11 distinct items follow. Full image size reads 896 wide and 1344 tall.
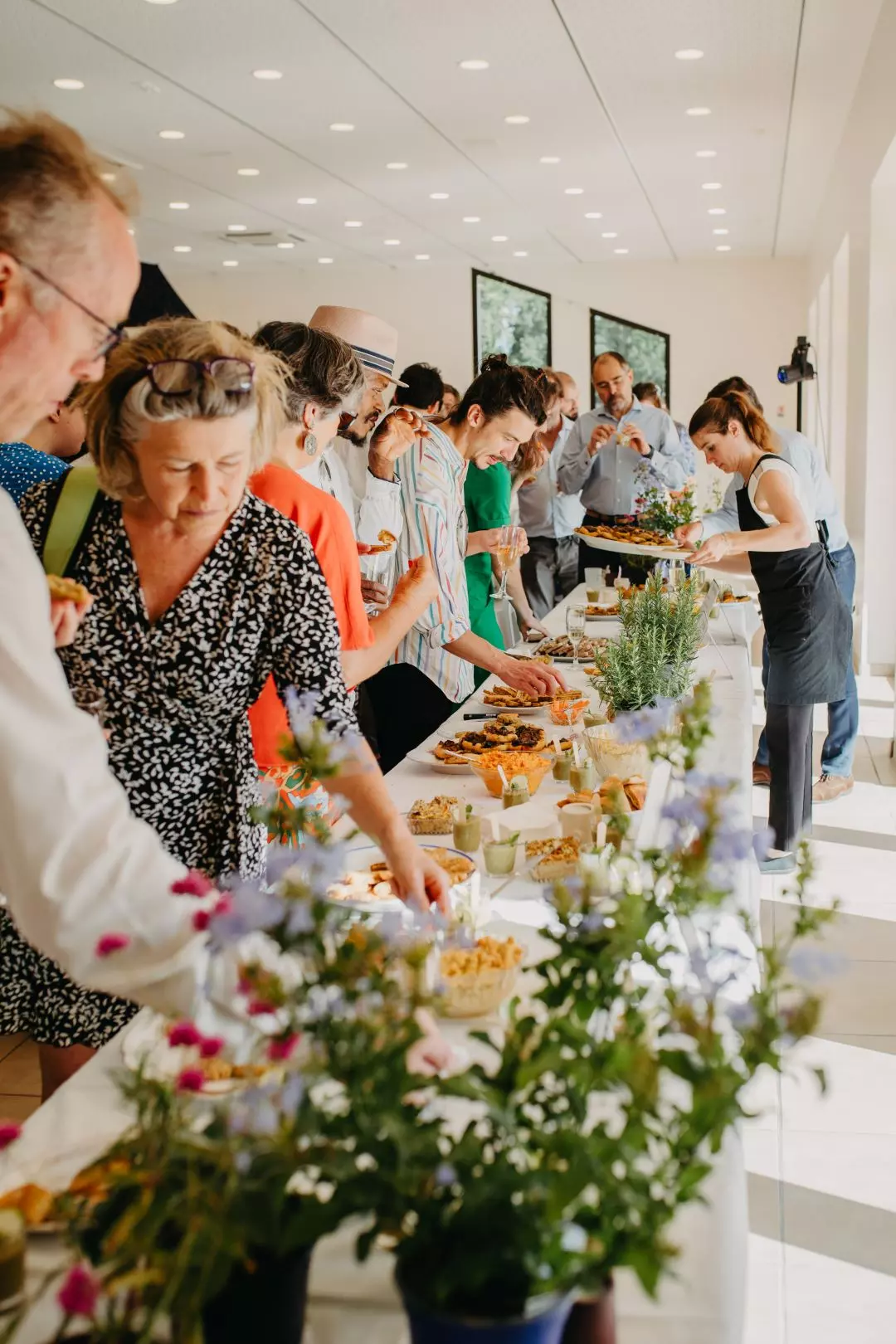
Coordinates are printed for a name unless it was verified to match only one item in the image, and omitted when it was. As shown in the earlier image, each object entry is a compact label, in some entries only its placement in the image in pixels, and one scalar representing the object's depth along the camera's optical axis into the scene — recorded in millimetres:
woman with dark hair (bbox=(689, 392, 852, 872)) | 4301
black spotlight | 8727
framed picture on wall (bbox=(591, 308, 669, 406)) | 15492
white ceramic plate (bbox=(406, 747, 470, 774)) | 2693
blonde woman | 1679
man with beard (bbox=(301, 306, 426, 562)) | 3541
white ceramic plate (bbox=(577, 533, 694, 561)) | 5024
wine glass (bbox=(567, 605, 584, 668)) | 3856
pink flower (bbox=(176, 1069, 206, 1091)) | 802
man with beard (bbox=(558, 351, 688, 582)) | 7508
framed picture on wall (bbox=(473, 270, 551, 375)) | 15375
